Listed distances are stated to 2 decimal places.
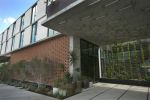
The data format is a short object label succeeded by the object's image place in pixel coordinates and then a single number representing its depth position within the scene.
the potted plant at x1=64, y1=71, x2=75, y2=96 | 4.54
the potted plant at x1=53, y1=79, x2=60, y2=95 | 4.80
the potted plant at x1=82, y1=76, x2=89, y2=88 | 5.48
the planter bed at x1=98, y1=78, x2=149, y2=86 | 5.78
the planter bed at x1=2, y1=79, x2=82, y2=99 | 4.68
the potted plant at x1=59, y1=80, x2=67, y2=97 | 4.50
